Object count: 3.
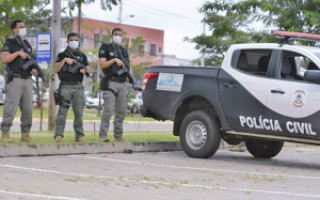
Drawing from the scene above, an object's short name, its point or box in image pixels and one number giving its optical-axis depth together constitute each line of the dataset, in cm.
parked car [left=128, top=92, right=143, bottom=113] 4367
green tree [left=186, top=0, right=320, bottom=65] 2200
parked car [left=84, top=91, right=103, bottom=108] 5062
